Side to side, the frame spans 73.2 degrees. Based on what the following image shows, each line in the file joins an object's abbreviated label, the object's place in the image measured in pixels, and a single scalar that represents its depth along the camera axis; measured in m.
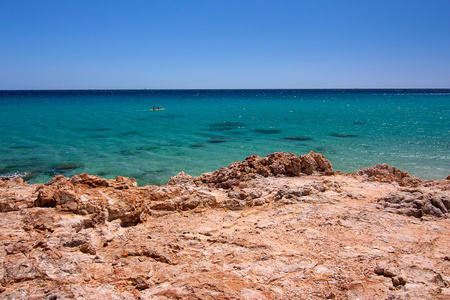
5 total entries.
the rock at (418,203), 5.60
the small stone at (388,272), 3.80
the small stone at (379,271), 3.87
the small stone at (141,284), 3.43
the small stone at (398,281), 3.64
